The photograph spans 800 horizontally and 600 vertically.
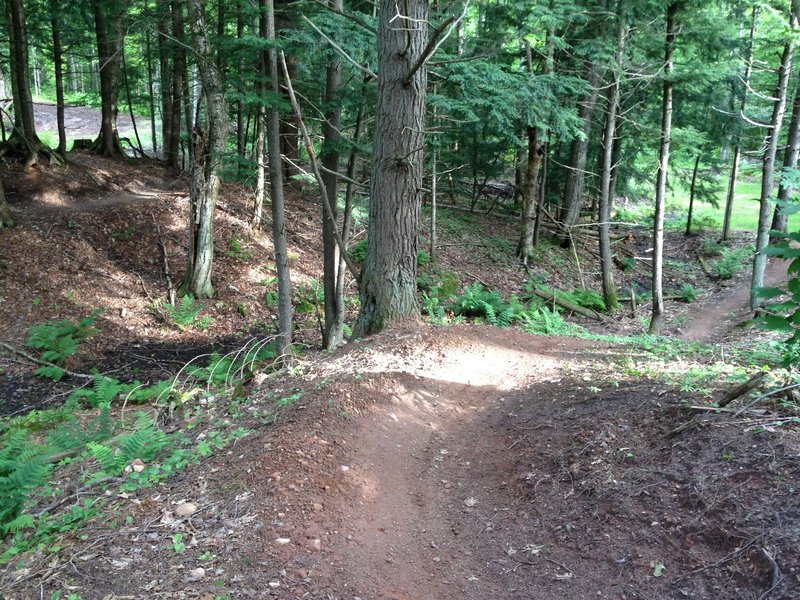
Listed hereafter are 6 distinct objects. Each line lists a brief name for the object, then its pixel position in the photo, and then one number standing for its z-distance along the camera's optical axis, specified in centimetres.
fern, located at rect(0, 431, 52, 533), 458
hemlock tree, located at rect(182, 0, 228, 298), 1264
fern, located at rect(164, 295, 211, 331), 1361
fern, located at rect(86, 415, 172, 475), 496
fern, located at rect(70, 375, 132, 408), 832
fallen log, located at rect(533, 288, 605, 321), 1631
